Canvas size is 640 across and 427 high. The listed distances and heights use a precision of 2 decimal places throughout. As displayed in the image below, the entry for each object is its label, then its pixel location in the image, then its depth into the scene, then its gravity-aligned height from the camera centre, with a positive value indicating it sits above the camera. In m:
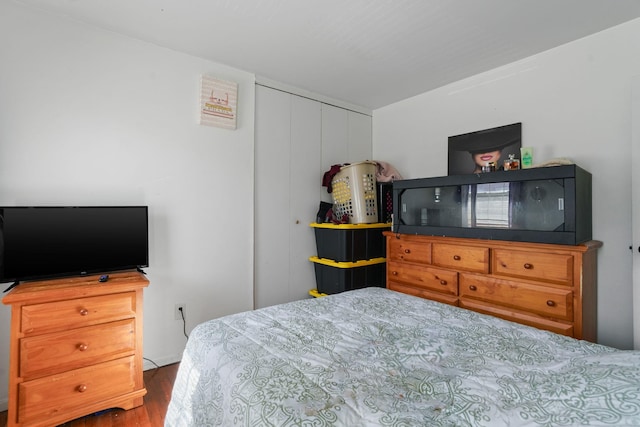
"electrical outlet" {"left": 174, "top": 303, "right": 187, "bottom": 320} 2.46 -0.78
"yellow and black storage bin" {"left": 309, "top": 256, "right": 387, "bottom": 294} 2.95 -0.60
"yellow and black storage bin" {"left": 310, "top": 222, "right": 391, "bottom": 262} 2.95 -0.27
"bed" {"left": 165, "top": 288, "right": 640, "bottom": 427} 0.79 -0.52
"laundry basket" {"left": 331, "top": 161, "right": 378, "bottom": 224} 3.03 +0.20
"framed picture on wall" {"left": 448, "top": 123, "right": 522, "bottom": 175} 2.61 +0.58
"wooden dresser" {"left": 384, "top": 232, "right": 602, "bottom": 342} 1.90 -0.46
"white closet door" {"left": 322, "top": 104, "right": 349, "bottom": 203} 3.42 +0.85
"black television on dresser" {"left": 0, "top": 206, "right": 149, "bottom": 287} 1.78 -0.18
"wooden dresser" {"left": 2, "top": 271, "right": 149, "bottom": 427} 1.60 -0.75
